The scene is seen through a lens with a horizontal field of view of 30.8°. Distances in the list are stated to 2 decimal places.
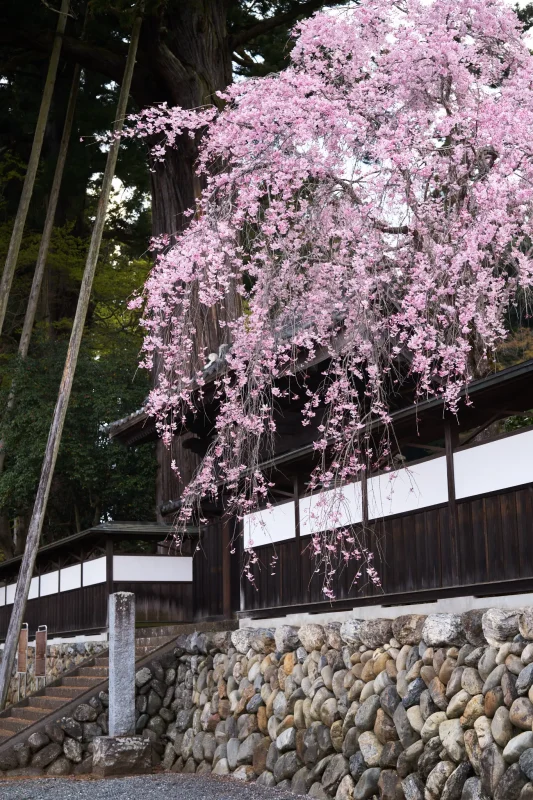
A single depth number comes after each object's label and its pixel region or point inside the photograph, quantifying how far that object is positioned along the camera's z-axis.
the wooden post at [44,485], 15.44
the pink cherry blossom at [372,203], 9.15
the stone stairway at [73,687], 13.90
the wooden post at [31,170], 17.91
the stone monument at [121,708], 12.54
